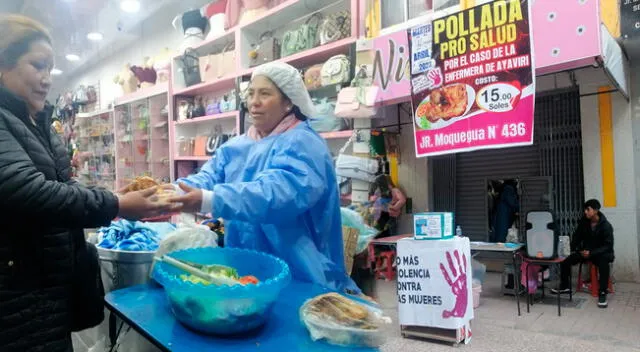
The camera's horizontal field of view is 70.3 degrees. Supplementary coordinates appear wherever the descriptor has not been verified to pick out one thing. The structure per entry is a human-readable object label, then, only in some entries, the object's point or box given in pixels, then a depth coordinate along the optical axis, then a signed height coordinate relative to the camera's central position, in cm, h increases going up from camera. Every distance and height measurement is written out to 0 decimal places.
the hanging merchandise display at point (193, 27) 675 +246
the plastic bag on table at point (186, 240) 160 -18
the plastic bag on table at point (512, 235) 596 -70
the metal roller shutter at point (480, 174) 619 +12
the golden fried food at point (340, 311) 110 -31
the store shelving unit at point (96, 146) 880 +96
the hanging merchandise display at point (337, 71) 472 +122
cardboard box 353 -32
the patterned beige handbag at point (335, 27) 488 +173
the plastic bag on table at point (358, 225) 267 -23
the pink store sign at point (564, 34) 347 +116
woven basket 265 -33
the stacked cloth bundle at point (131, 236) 173 -18
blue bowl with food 108 -28
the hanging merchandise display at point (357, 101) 461 +87
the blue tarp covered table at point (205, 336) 107 -35
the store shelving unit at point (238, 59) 497 +151
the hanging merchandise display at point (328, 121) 492 +72
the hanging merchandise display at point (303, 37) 514 +174
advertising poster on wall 380 +94
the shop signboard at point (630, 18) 440 +158
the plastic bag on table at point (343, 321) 107 -33
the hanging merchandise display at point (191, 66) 664 +184
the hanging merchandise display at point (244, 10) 573 +232
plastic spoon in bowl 115 -22
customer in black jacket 103 -3
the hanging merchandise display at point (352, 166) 490 +23
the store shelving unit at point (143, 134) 743 +101
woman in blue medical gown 134 +1
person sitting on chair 463 -69
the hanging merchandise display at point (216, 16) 629 +243
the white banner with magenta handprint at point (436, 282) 351 -77
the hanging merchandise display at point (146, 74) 773 +203
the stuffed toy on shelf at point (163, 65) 721 +203
